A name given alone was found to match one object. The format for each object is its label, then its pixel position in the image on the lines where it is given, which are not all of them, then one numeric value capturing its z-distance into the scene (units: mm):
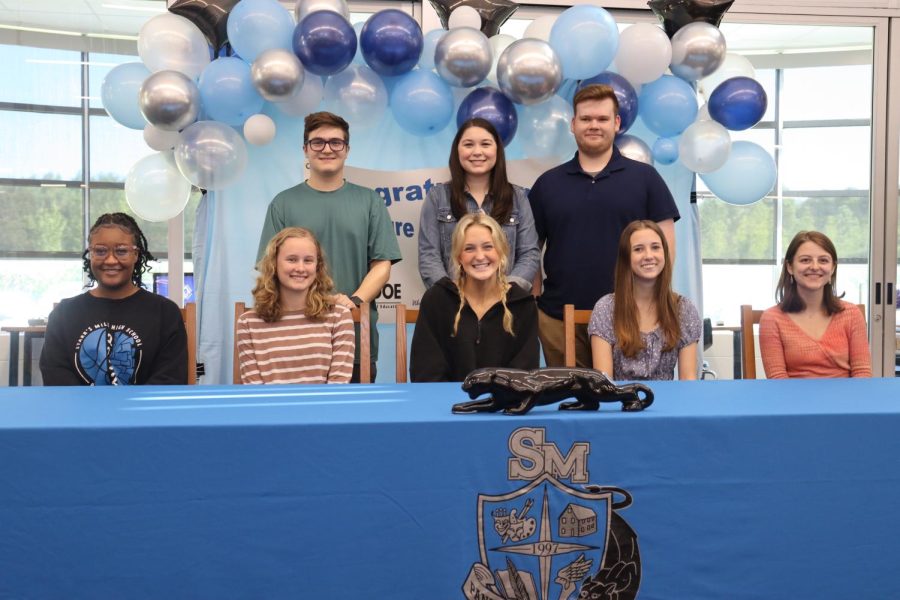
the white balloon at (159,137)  3375
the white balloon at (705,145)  3389
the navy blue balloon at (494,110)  3305
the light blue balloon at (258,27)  3191
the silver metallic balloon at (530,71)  3205
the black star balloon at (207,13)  3365
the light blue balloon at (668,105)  3475
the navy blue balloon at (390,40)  3229
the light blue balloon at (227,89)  3209
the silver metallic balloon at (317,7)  3232
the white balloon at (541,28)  3637
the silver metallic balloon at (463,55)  3213
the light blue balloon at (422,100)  3334
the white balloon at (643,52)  3391
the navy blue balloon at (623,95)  3385
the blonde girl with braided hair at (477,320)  2471
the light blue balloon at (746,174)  3545
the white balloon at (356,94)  3338
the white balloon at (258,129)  3346
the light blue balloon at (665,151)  3678
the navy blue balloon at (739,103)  3416
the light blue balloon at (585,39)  3283
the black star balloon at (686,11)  3574
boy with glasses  3066
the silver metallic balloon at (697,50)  3430
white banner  3711
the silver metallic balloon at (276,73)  3121
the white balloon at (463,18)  3463
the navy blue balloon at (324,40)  3102
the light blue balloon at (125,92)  3363
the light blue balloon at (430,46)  3443
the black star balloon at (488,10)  3512
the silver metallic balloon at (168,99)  3096
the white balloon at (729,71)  3689
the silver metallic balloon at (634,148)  3449
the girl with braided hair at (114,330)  2441
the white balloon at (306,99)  3301
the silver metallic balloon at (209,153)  3221
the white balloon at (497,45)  3479
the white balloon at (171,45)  3264
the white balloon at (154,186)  3414
